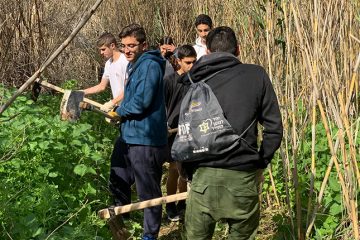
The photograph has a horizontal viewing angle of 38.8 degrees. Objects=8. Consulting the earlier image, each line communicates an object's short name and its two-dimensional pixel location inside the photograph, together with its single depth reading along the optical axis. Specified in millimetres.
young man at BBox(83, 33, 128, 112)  4813
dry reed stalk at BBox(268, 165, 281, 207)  3910
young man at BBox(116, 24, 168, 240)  3584
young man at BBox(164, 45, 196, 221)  4359
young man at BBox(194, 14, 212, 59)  5371
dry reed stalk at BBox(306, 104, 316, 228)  3096
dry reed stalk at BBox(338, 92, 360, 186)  2842
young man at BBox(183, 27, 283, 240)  2566
